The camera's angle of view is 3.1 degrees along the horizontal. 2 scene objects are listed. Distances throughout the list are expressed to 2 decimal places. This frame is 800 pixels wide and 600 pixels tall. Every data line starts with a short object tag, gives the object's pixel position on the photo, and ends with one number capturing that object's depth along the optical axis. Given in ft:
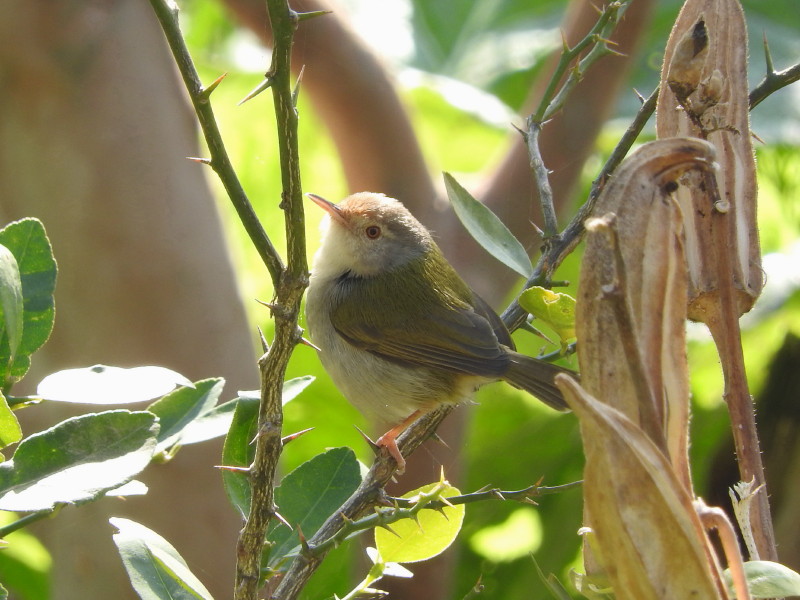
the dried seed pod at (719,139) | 7.99
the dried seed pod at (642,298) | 6.07
